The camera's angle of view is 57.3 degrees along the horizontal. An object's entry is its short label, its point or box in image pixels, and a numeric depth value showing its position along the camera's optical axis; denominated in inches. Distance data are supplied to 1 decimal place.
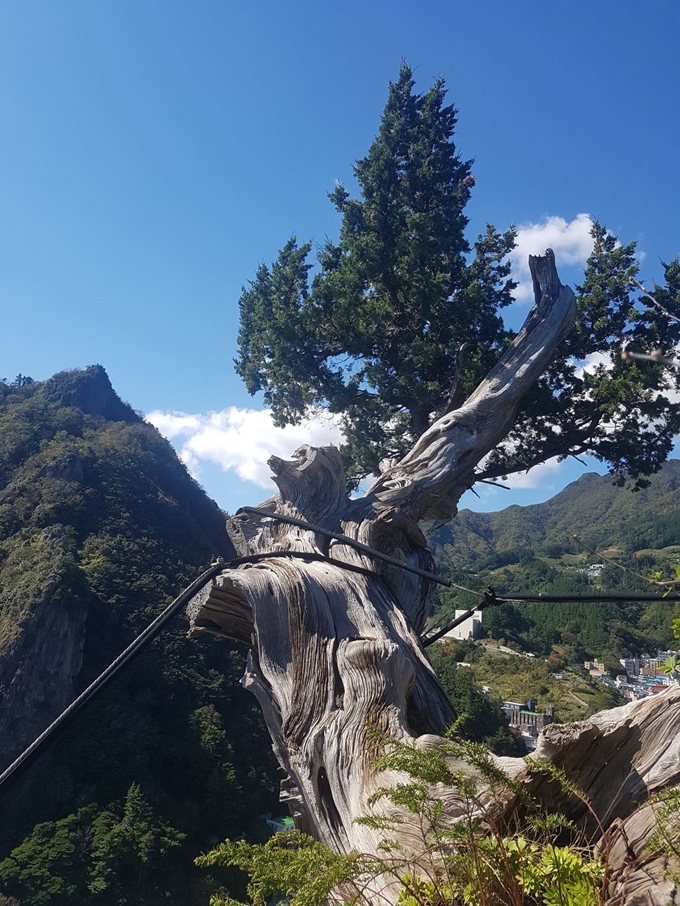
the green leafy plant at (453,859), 50.2
